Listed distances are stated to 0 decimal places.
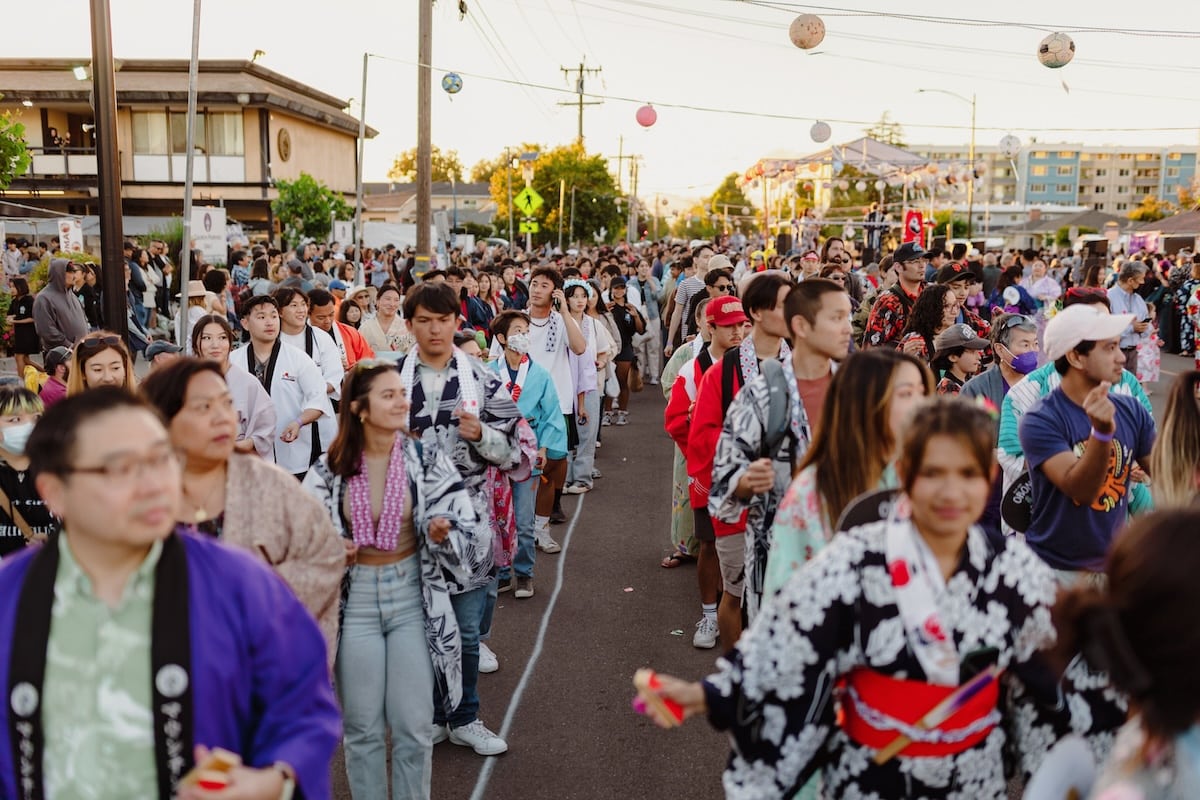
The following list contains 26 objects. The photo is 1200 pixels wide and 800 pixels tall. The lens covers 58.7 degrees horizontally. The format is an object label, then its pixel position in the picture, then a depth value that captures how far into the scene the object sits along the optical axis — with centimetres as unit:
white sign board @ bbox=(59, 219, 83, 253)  2028
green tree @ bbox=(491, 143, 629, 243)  5378
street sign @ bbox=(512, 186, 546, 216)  2511
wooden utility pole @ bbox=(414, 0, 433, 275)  1767
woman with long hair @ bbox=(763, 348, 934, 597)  315
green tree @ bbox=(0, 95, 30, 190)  2408
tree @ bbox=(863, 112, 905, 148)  12488
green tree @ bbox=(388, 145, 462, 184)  11850
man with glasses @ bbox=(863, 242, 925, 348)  837
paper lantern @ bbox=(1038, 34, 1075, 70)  1373
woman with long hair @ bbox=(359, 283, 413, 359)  932
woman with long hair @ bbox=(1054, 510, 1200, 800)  180
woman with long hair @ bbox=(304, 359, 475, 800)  386
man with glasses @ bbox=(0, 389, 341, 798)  216
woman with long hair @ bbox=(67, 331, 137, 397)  509
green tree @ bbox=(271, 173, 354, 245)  3494
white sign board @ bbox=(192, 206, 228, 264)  1649
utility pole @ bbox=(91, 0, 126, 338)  812
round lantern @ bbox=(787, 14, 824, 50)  1373
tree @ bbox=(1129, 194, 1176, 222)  7006
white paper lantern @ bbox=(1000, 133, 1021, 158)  2806
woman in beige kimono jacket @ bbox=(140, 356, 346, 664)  313
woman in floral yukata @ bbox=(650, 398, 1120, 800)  247
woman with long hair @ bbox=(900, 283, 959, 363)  723
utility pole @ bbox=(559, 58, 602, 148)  4804
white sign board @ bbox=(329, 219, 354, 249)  3259
